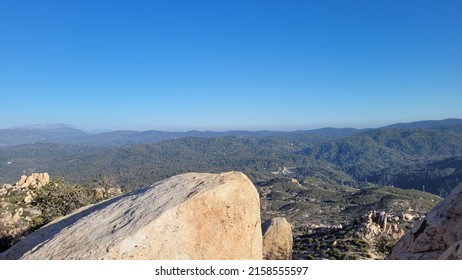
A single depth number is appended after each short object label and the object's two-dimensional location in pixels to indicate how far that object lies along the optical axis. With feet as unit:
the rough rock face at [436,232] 35.09
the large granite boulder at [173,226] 35.76
